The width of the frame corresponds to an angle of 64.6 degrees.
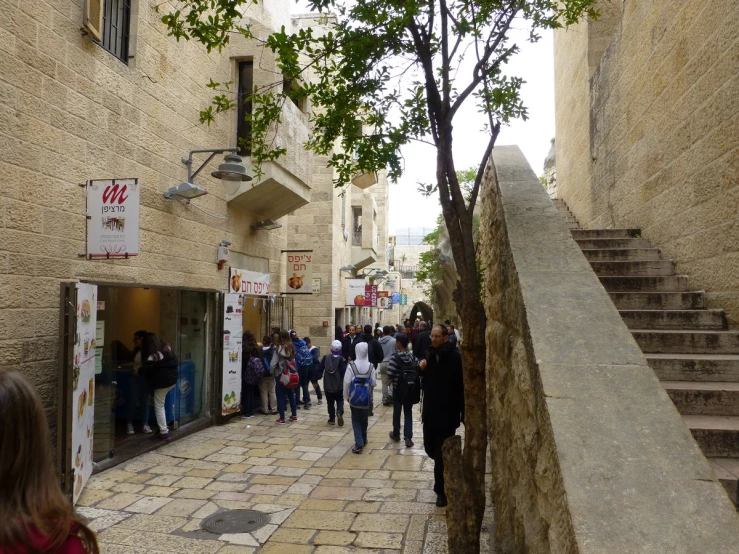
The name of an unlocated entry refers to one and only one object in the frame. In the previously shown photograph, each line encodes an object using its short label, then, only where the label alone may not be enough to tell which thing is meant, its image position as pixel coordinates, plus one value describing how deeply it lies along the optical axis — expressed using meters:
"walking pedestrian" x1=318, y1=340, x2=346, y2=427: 9.86
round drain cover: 5.33
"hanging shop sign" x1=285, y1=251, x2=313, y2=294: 14.38
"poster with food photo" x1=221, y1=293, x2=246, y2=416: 10.29
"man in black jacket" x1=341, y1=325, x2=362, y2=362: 13.75
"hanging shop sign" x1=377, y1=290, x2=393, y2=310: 28.75
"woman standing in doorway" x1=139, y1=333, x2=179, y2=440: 8.47
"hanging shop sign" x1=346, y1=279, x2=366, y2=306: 22.11
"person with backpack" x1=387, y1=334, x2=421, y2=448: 8.09
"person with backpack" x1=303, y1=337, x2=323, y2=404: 12.53
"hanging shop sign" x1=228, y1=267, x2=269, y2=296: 11.09
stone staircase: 3.45
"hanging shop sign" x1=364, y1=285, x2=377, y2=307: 23.50
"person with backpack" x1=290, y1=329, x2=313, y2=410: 11.51
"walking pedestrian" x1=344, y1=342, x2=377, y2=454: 8.15
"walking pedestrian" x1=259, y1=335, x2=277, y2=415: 11.32
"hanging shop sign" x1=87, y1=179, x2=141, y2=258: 6.41
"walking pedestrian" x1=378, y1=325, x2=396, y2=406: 12.13
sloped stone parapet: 2.02
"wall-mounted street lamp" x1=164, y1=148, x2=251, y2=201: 8.48
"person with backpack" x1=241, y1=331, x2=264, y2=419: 11.04
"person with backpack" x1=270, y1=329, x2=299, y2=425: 10.37
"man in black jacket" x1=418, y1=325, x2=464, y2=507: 5.70
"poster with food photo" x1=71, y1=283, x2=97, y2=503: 5.98
